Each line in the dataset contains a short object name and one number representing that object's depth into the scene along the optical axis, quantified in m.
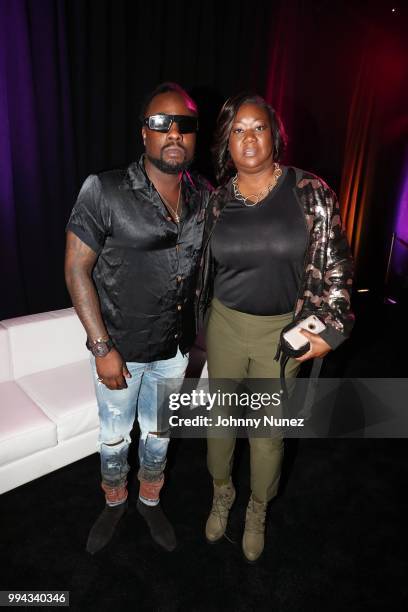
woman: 1.77
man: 1.72
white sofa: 2.33
